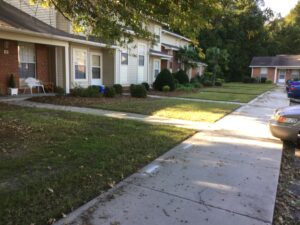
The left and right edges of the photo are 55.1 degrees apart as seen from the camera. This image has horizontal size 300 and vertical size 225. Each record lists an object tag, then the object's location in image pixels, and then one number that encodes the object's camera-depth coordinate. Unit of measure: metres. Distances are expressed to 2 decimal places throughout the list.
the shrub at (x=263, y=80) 48.64
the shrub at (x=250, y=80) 49.59
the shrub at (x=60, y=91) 15.08
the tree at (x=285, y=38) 55.78
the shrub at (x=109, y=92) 15.71
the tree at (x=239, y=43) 49.32
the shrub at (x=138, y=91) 16.41
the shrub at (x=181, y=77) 27.78
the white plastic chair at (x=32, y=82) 13.93
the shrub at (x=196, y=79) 32.71
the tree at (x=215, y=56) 35.12
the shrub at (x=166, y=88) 21.61
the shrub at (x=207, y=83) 33.67
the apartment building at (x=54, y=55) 13.21
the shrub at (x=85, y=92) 14.75
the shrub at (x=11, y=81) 13.48
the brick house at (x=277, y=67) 48.03
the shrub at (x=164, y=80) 22.16
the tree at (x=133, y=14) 6.35
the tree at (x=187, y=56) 31.33
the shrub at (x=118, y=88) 17.47
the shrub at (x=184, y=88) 23.83
